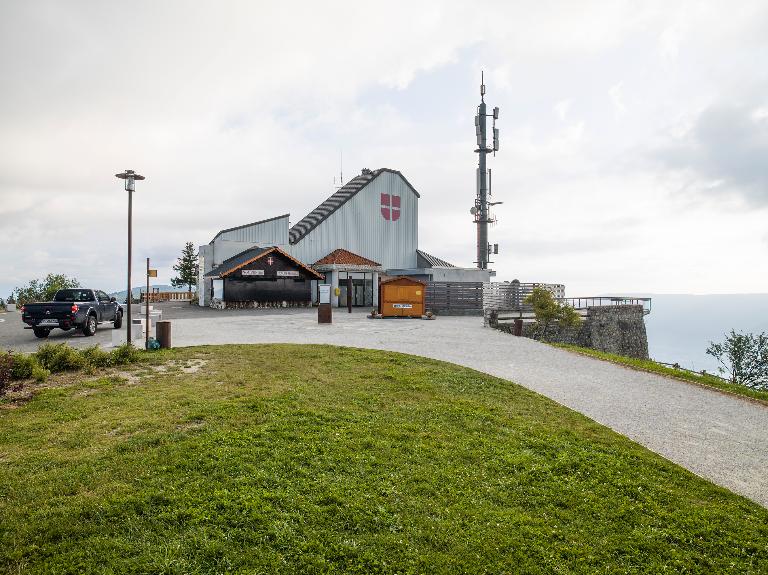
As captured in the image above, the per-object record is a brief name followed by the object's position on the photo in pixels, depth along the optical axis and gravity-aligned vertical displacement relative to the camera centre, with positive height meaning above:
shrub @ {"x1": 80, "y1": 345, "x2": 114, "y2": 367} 11.77 -1.60
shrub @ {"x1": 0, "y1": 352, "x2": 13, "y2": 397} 9.30 -1.60
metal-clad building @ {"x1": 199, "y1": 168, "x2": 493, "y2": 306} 41.72 +5.50
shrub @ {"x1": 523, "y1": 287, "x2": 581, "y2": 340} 25.02 -0.82
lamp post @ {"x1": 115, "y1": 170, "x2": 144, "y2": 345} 15.92 +3.74
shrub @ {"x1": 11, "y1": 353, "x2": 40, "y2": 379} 10.52 -1.65
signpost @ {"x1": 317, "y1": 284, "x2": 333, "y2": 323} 24.62 -0.96
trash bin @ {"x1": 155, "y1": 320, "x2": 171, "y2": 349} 14.84 -1.26
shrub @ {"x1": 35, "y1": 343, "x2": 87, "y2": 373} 11.41 -1.57
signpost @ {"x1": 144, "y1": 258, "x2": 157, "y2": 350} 16.32 +0.73
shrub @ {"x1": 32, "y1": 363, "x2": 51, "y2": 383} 10.37 -1.77
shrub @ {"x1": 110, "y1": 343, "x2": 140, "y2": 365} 12.27 -1.61
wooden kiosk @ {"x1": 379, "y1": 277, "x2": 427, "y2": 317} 29.64 -0.12
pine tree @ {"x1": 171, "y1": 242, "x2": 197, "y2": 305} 66.56 +4.28
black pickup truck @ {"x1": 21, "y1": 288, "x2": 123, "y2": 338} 18.25 -0.69
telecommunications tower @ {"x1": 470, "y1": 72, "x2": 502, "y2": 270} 51.69 +11.20
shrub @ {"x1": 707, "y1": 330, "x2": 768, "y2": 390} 35.72 -5.09
